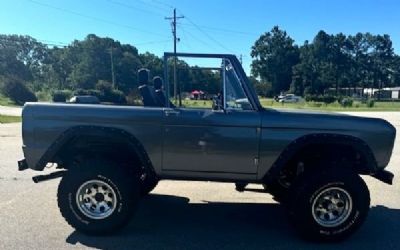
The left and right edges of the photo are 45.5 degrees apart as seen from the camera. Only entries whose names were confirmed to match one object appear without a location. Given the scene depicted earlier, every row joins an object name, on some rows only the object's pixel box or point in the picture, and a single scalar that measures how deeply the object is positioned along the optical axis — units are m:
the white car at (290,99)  82.94
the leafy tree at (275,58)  127.12
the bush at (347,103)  60.22
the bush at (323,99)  74.35
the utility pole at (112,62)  68.29
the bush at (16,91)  50.53
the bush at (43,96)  55.73
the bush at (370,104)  60.67
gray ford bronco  5.25
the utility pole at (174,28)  52.03
